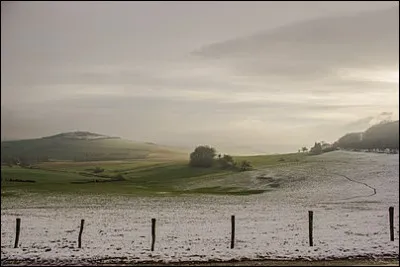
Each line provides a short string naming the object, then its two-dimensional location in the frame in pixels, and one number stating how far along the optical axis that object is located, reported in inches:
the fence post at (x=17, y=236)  598.9
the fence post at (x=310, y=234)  609.6
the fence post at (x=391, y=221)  632.4
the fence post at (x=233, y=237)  602.3
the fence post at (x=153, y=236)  597.4
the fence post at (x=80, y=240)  599.8
